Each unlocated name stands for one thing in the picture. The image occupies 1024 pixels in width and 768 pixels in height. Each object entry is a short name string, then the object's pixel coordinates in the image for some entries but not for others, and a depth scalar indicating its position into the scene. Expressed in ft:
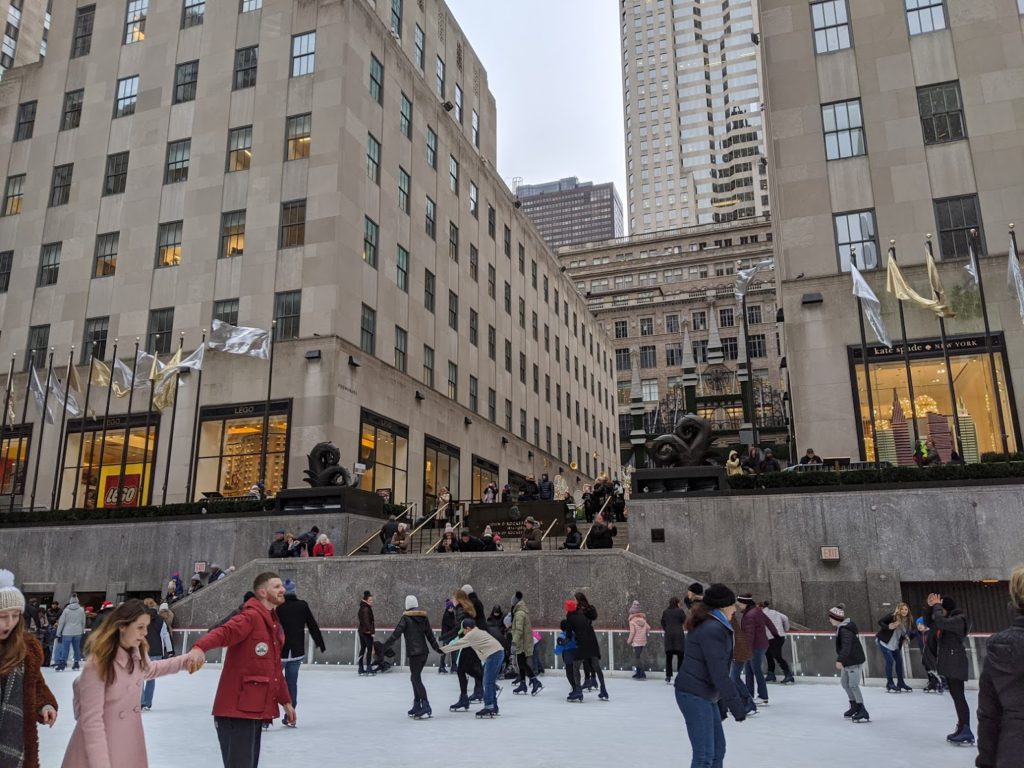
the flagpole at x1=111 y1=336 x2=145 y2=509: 107.04
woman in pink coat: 16.89
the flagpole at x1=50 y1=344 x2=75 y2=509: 113.19
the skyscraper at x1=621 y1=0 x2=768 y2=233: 588.91
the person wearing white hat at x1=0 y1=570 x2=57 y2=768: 17.07
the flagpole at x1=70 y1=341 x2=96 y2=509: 118.73
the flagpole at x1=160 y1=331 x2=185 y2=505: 106.42
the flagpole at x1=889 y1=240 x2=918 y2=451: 81.30
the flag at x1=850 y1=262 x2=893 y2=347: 84.23
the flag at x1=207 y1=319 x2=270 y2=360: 101.81
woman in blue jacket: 22.68
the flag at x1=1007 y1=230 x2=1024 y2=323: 80.28
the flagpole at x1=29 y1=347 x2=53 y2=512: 111.96
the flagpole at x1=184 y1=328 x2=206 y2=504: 111.24
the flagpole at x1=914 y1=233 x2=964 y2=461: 77.77
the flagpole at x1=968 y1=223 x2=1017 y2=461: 80.95
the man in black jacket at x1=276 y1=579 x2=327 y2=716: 37.19
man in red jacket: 20.85
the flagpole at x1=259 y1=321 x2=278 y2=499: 100.32
